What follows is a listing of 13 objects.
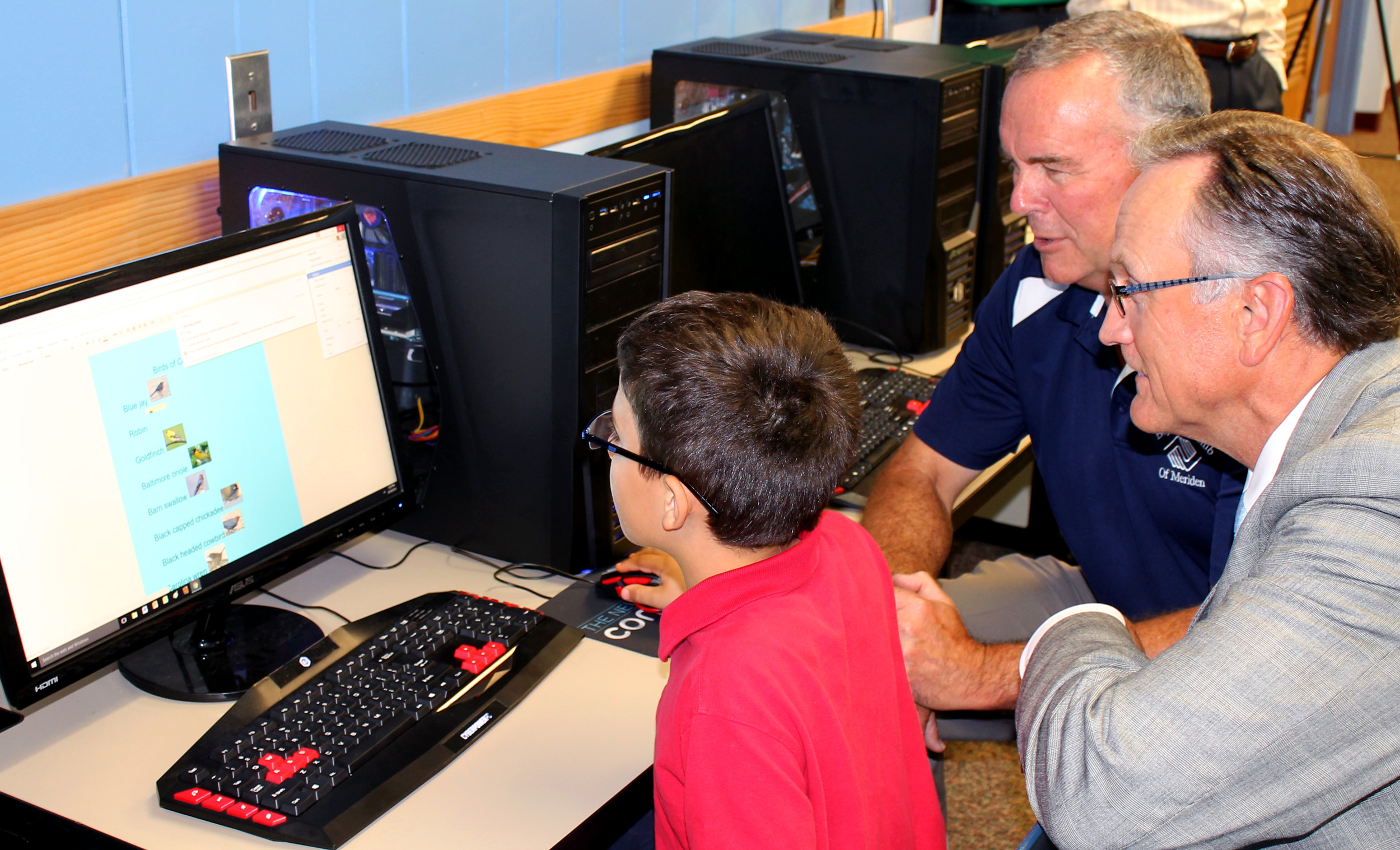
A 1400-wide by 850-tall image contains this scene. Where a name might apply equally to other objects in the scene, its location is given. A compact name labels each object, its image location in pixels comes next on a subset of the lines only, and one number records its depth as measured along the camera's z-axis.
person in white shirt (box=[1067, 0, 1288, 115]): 3.13
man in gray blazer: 0.87
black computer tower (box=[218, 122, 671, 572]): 1.32
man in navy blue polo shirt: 1.51
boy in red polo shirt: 0.89
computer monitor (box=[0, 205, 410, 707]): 1.04
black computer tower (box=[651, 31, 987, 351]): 2.01
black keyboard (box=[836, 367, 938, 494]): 1.77
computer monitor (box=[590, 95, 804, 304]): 1.82
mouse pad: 1.31
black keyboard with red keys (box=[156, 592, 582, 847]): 1.00
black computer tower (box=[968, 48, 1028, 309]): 2.10
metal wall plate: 1.51
